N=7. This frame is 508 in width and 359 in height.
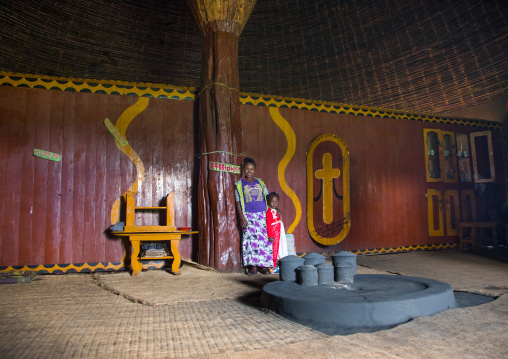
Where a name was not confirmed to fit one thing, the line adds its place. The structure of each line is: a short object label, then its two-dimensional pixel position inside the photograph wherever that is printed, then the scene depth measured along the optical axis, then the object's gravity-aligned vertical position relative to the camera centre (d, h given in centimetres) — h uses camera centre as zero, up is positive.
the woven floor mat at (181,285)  317 -69
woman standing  441 -10
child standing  451 -23
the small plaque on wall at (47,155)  465 +79
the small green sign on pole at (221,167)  457 +58
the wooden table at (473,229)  633 -37
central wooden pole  456 +107
